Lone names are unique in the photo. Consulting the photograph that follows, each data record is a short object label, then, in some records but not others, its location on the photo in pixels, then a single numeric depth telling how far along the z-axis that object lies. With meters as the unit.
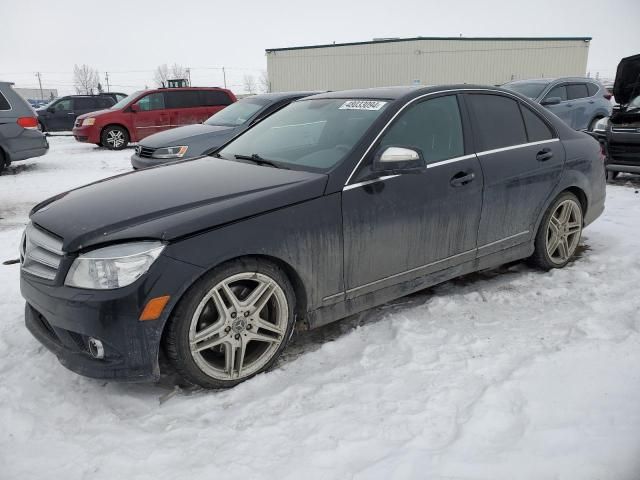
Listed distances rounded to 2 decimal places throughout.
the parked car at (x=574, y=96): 10.89
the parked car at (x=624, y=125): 7.80
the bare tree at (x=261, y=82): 78.12
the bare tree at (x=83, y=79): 72.56
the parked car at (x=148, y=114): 13.44
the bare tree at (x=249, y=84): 80.59
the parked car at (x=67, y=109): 18.19
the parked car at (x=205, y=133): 7.40
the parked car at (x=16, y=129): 9.54
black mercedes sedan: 2.45
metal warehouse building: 33.00
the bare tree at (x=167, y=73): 74.60
